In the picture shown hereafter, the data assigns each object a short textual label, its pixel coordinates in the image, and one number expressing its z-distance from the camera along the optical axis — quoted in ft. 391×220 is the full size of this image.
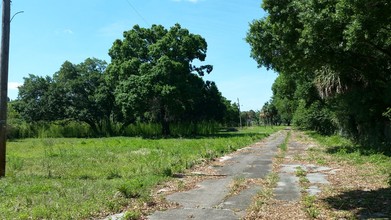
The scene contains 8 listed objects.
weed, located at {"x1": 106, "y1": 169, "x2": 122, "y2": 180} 39.78
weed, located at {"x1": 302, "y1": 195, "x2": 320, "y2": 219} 23.85
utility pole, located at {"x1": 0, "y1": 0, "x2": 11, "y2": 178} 38.96
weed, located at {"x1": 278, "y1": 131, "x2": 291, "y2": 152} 77.06
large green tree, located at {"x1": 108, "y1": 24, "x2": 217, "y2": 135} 132.77
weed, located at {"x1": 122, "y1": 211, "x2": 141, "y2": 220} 23.13
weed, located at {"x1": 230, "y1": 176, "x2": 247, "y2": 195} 32.79
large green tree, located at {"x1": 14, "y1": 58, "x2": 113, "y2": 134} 172.86
